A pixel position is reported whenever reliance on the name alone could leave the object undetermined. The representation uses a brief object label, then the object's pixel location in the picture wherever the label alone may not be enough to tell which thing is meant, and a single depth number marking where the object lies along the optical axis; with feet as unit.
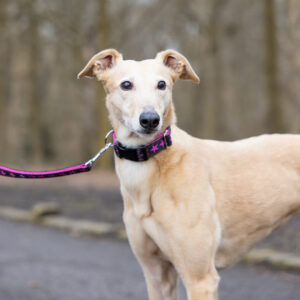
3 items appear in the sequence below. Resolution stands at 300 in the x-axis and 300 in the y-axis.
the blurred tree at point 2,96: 56.85
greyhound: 9.95
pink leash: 11.41
